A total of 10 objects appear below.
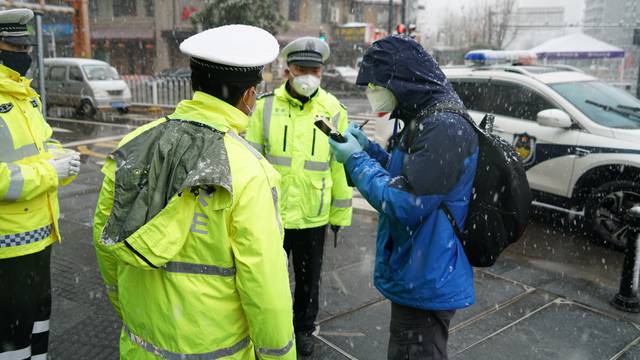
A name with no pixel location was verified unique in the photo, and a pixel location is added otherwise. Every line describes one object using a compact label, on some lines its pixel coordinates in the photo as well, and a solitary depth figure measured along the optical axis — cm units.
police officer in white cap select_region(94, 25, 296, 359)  166
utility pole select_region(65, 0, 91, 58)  1911
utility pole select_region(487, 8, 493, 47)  3978
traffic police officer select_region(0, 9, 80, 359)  267
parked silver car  1808
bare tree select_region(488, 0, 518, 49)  3975
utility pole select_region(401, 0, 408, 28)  1944
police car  603
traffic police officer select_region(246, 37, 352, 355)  353
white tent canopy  2113
